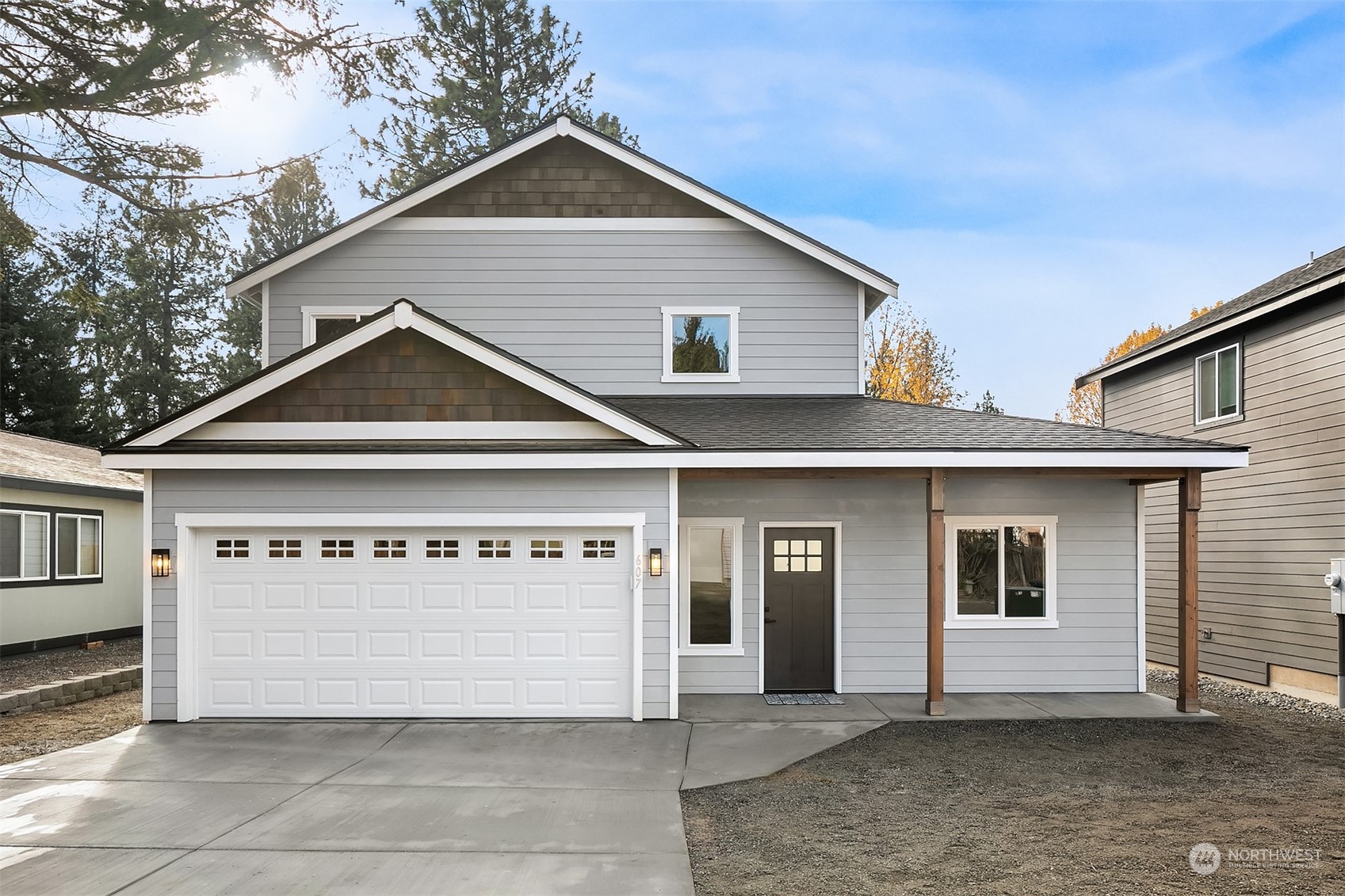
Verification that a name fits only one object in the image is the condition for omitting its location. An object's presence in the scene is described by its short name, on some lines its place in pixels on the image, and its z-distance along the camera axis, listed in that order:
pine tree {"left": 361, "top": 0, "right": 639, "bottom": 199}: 27.34
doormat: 10.77
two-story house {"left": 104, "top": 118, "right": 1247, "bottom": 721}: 9.74
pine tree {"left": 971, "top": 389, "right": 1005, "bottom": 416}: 34.88
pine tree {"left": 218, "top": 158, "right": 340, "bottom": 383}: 30.23
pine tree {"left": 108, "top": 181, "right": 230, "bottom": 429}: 32.53
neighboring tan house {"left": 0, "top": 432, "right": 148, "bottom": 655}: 14.26
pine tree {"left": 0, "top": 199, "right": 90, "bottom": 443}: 27.42
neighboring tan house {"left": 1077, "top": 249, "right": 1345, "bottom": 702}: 11.48
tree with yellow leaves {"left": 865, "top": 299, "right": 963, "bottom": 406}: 29.58
